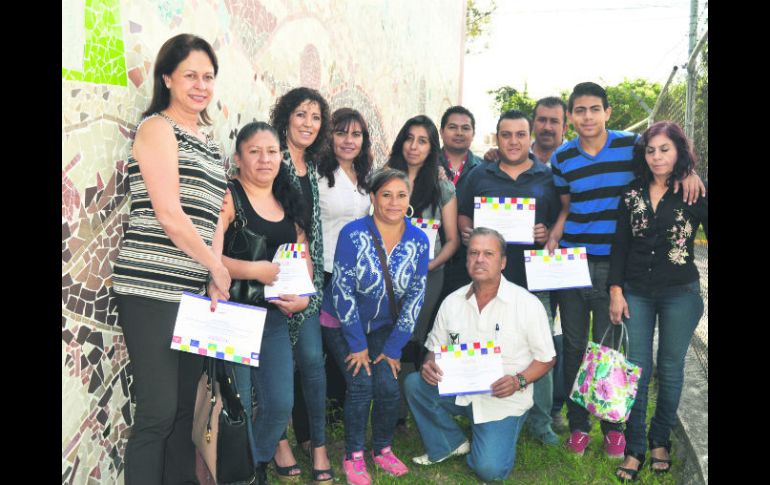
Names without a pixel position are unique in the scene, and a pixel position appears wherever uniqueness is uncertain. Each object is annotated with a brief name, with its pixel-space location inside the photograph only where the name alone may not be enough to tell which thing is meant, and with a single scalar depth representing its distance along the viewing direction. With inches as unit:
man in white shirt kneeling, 157.4
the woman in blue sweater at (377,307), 154.6
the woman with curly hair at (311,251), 150.4
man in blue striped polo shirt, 160.2
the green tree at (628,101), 1712.6
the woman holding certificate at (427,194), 177.5
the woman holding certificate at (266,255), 132.0
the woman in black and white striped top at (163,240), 109.8
